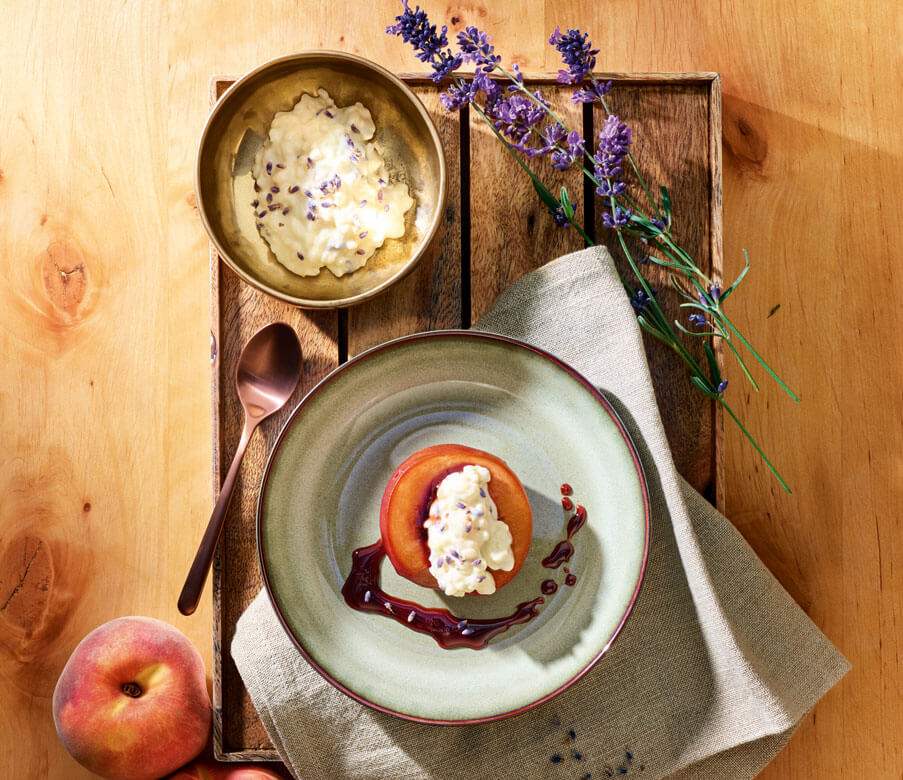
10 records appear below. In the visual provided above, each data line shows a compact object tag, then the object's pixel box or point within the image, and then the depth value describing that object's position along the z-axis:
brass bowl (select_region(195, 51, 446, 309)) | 0.97
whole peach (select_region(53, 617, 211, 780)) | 1.03
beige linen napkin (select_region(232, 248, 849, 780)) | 0.97
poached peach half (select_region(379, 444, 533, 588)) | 0.92
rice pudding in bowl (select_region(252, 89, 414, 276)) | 0.97
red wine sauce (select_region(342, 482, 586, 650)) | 0.97
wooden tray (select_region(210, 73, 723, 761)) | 1.02
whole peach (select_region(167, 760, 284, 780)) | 1.04
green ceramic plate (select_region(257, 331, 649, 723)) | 0.94
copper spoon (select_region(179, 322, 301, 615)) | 1.00
